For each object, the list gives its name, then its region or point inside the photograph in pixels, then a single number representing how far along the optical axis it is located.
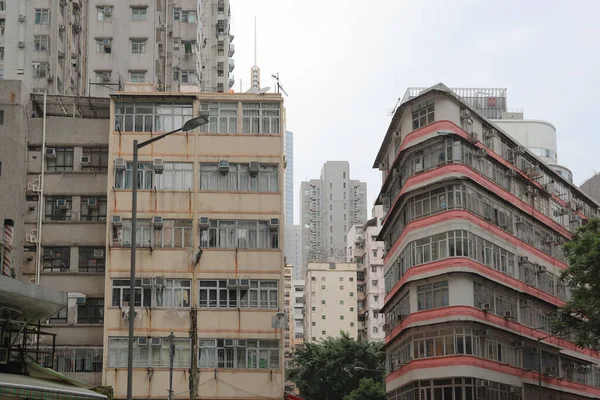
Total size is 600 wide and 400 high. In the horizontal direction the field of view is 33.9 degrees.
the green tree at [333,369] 77.25
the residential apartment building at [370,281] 116.44
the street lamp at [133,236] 24.12
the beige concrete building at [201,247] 47.16
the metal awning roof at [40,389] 20.61
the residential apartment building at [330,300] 135.62
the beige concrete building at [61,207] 48.78
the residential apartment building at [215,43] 99.06
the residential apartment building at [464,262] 45.84
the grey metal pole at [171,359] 44.72
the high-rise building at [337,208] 198.35
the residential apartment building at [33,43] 68.62
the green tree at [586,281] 43.09
